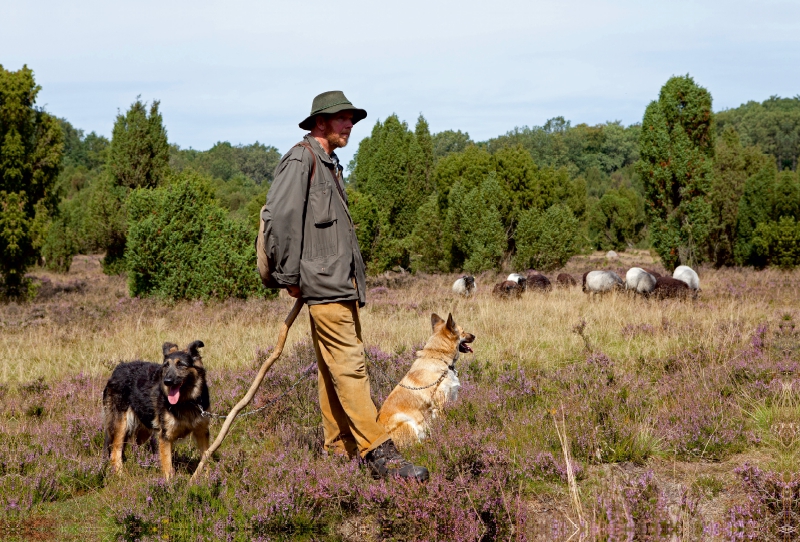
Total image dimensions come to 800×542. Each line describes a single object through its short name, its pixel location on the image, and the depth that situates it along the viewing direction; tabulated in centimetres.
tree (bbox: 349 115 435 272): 3544
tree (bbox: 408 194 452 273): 3253
